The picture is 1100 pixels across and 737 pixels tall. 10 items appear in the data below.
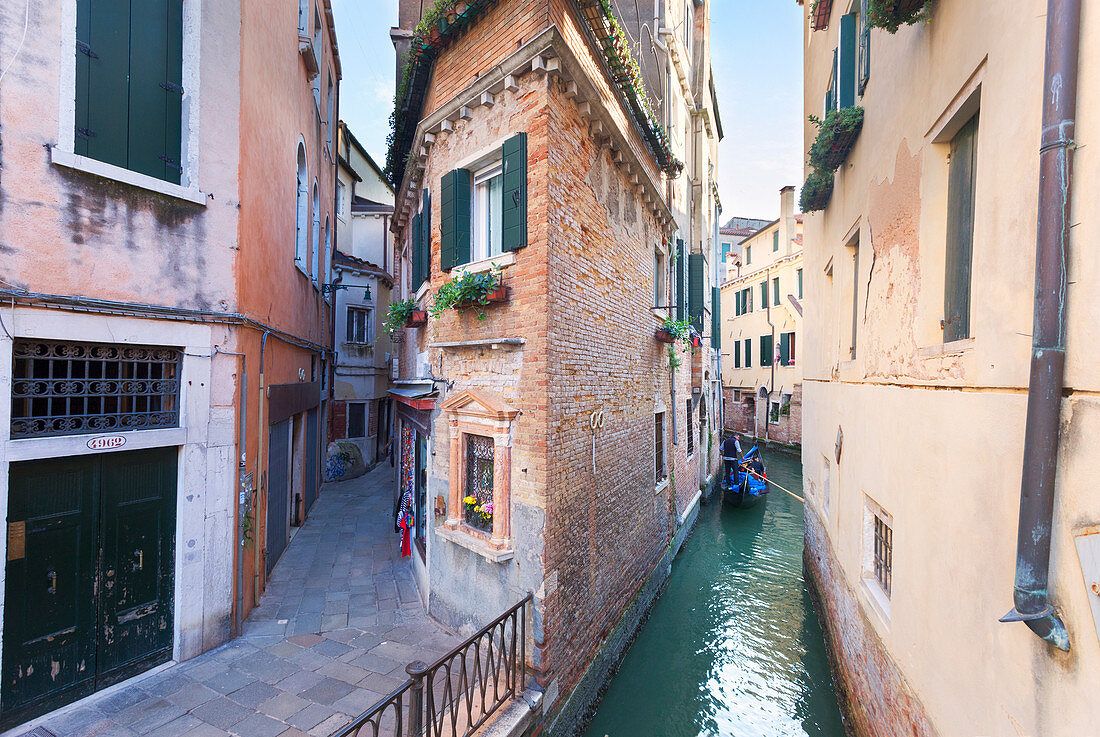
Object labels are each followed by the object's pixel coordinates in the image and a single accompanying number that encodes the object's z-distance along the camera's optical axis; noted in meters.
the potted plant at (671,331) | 9.01
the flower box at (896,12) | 3.37
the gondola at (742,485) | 14.22
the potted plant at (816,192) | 6.82
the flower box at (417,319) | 7.12
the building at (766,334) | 22.12
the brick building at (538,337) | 5.04
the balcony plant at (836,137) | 5.55
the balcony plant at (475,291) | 5.25
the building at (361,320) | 15.43
